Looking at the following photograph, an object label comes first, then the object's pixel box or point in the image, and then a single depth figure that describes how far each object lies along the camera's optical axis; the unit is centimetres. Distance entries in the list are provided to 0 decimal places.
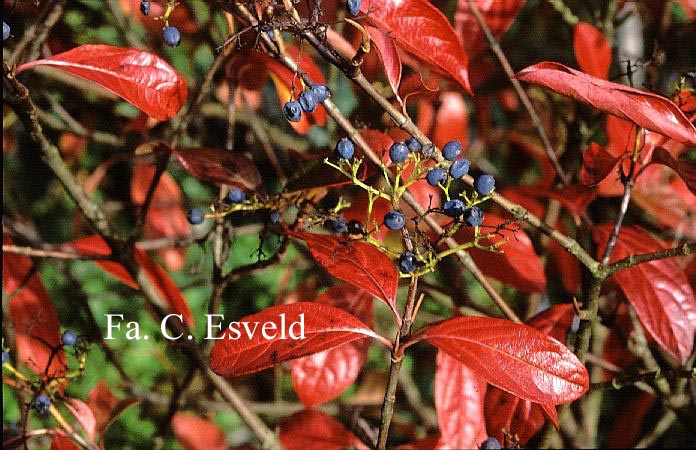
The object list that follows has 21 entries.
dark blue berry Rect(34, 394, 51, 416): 89
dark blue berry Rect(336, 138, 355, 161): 73
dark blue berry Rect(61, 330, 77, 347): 100
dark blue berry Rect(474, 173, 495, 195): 71
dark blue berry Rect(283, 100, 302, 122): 72
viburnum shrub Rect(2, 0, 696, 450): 74
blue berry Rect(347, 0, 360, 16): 71
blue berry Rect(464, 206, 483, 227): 69
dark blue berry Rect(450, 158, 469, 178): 72
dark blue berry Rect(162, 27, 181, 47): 81
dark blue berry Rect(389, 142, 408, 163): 72
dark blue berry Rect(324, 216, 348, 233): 86
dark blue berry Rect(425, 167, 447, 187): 71
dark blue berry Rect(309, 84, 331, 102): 74
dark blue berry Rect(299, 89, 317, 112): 72
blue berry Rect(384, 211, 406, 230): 69
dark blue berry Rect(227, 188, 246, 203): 91
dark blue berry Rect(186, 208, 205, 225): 101
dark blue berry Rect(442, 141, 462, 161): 75
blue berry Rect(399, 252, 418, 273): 70
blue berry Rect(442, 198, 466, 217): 71
